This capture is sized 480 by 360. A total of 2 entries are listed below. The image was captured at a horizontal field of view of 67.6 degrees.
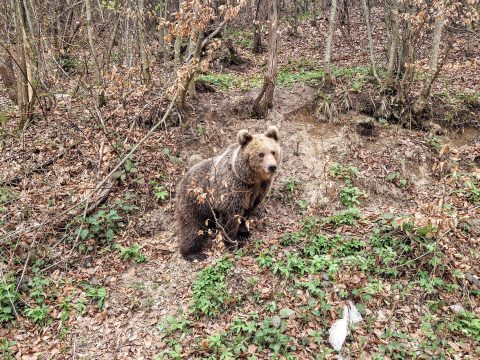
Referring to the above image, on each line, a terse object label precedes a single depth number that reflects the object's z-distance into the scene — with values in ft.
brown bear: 18.90
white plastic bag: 16.02
